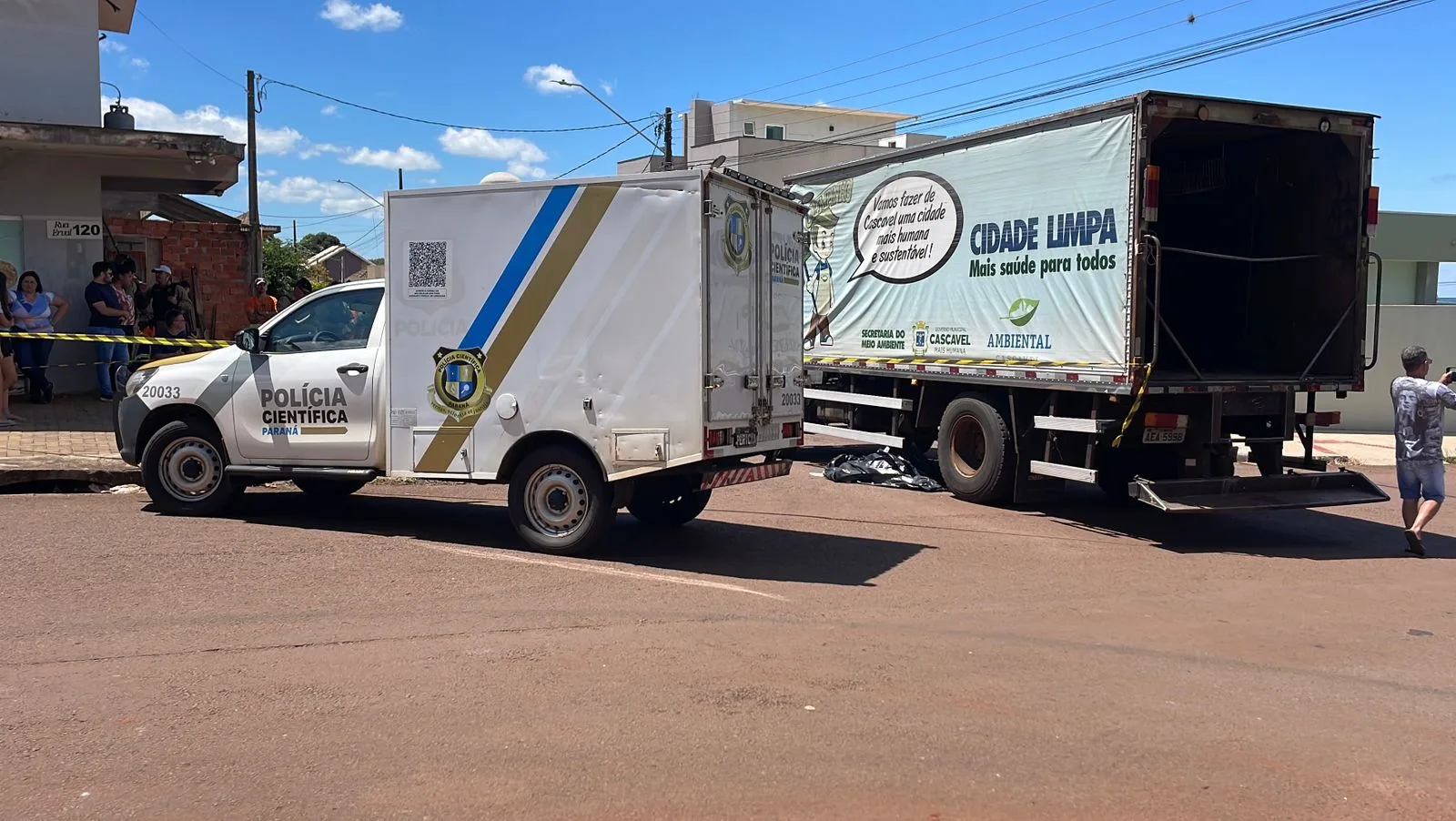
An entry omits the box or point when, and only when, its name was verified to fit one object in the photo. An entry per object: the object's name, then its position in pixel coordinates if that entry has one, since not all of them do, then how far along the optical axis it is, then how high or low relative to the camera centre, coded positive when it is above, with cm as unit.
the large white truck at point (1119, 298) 916 +56
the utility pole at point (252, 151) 2634 +485
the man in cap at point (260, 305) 1634 +63
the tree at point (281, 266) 4216 +336
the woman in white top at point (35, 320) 1341 +31
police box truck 771 -4
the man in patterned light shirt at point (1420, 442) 873 -66
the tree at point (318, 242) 8112 +808
